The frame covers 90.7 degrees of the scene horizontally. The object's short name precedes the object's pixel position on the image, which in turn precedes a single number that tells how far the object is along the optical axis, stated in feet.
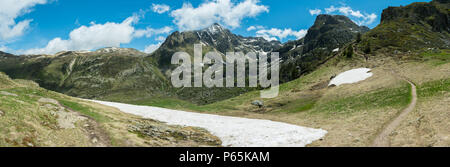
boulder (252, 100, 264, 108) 215.31
